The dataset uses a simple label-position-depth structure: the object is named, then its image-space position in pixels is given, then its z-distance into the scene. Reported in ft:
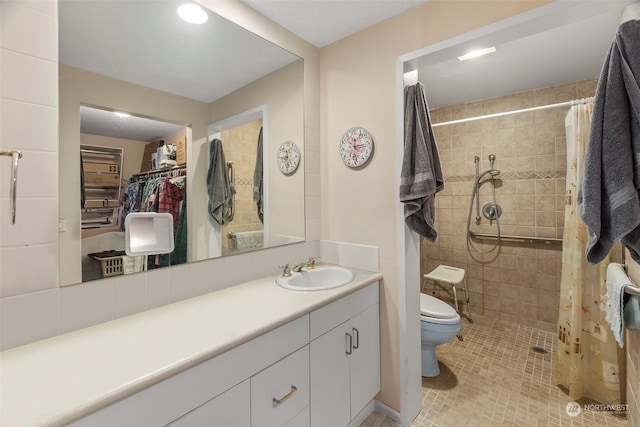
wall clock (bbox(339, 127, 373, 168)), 5.49
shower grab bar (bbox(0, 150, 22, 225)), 2.69
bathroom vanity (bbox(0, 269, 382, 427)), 2.21
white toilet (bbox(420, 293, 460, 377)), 6.05
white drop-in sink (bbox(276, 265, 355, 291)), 5.31
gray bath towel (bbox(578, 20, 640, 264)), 2.93
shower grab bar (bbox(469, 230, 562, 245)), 8.24
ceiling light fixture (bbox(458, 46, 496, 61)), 6.25
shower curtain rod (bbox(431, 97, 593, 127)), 6.20
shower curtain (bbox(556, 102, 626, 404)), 5.57
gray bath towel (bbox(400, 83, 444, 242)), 4.70
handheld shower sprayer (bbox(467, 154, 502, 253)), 9.11
